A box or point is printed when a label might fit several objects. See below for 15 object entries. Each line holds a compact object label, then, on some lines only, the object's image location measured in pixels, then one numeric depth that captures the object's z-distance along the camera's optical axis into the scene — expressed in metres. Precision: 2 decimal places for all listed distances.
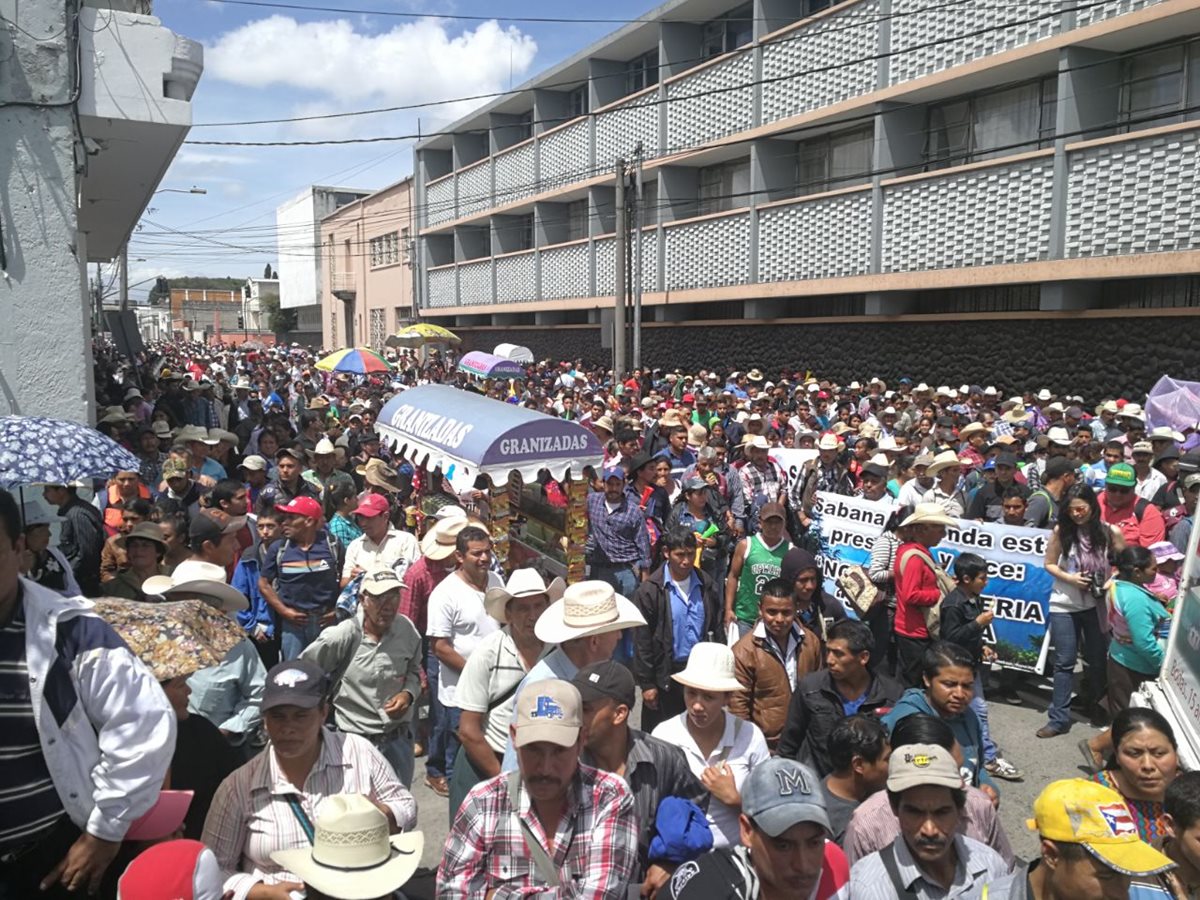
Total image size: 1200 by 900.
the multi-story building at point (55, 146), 6.96
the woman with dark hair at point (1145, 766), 3.60
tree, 70.62
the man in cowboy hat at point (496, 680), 4.19
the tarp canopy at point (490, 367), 20.23
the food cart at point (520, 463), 7.96
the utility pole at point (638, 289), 21.42
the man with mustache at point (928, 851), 3.03
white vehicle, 3.99
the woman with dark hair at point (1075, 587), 6.62
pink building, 43.28
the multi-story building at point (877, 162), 13.50
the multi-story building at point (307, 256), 59.44
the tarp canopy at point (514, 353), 22.68
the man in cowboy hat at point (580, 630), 4.04
